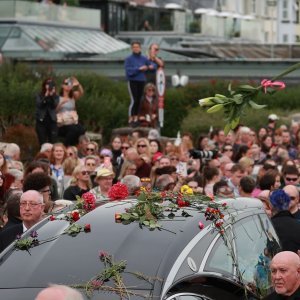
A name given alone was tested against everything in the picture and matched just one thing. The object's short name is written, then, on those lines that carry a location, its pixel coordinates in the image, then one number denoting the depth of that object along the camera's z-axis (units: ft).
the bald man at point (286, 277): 31.99
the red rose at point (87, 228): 32.30
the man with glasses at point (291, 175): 59.72
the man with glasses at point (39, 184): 44.64
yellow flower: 36.69
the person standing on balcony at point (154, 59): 88.33
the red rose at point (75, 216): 33.09
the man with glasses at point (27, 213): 38.06
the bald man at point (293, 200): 46.80
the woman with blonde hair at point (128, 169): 59.59
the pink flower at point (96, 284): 30.01
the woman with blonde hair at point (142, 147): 68.13
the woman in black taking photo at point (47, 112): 76.07
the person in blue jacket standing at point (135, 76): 87.90
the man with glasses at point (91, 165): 59.36
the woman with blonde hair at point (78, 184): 54.08
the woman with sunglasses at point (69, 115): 78.64
